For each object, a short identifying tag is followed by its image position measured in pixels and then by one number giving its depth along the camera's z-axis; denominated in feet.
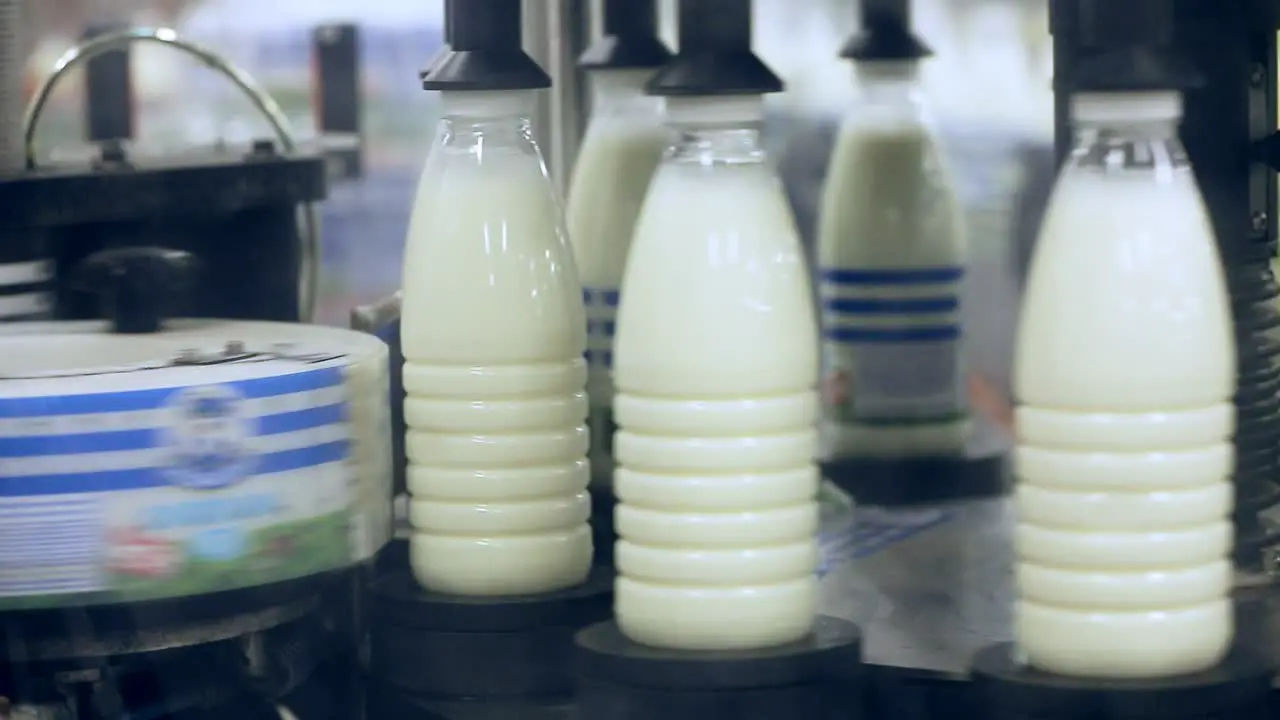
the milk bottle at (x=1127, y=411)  4.06
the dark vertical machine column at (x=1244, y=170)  4.78
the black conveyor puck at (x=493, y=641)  4.54
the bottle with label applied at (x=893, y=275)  5.76
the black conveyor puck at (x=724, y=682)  4.18
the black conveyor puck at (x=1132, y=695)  4.08
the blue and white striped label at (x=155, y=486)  4.33
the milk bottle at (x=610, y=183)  5.08
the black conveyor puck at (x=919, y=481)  5.73
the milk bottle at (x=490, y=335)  4.54
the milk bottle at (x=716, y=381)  4.18
